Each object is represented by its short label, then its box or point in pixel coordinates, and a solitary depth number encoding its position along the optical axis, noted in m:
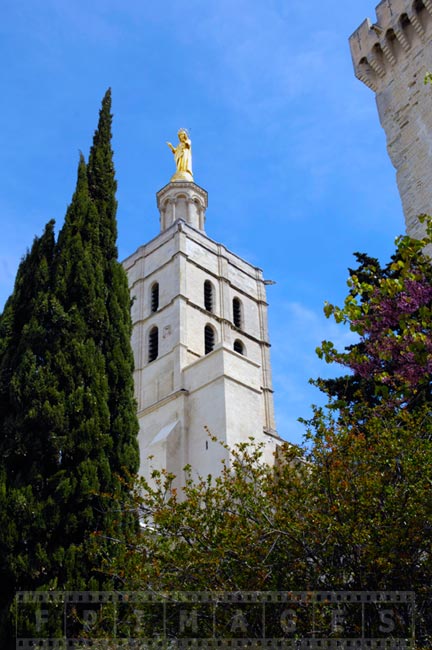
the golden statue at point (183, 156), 41.84
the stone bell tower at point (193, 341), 24.55
